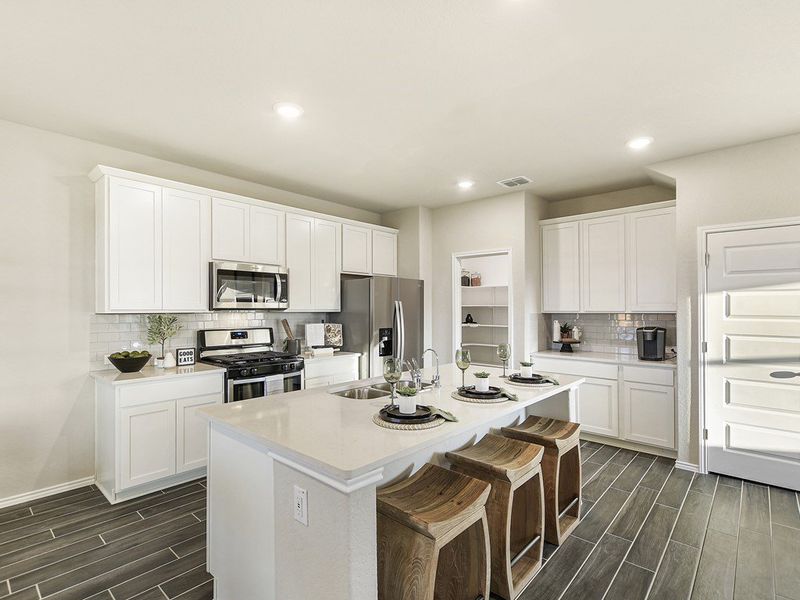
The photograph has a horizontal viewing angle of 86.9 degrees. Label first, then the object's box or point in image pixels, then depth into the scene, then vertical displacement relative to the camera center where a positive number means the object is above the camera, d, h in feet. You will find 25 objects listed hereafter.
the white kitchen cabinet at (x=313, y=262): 14.80 +1.50
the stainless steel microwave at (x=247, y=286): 12.57 +0.54
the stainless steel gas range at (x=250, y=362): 11.82 -1.71
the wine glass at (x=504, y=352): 9.21 -1.11
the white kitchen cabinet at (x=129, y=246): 10.59 +1.50
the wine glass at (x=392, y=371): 6.88 -1.13
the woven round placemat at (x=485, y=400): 7.41 -1.73
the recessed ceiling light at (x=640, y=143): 11.10 +4.25
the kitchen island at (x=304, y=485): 4.52 -2.30
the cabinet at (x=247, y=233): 12.80 +2.26
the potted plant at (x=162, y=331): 11.87 -0.77
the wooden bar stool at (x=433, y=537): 5.17 -3.01
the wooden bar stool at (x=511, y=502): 6.57 -3.41
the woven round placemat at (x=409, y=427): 5.80 -1.71
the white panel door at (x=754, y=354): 10.53 -1.42
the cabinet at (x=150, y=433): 10.01 -3.21
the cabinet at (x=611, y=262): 13.88 +1.39
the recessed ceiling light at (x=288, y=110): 9.25 +4.33
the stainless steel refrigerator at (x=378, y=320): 15.67 -0.68
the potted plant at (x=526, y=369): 9.20 -1.48
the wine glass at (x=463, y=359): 8.65 -1.17
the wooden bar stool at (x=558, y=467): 8.13 -3.43
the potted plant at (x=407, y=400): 6.25 -1.45
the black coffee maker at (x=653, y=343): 13.70 -1.38
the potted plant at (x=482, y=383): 7.84 -1.52
